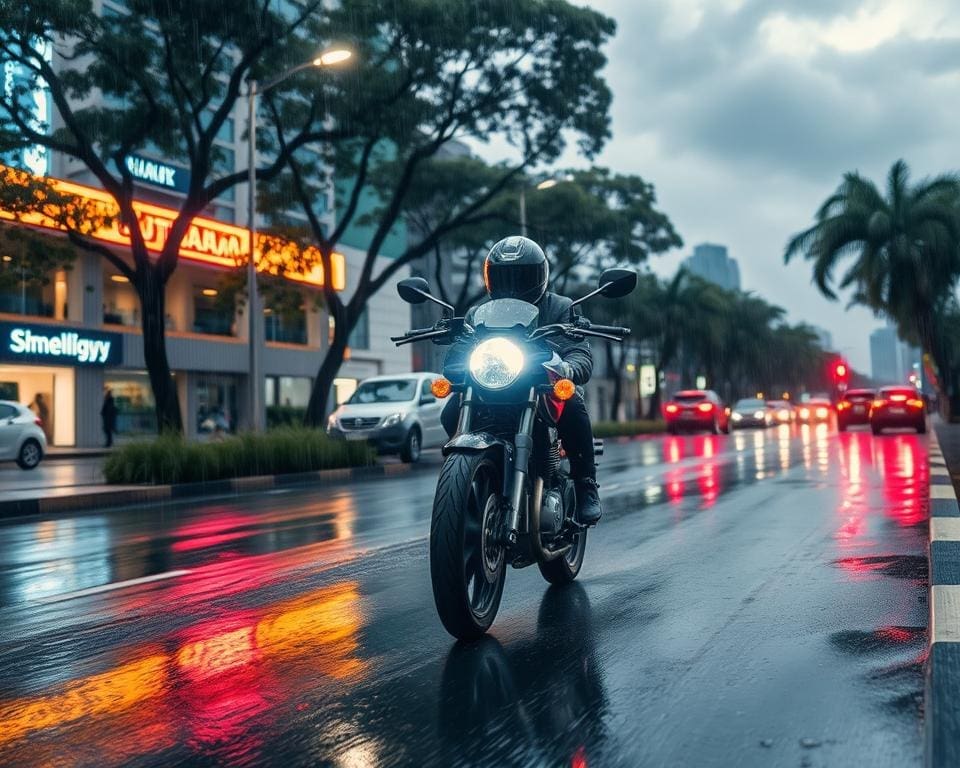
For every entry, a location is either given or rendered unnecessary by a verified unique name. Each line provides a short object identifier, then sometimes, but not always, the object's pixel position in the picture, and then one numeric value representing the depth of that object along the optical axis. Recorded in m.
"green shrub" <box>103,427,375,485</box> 15.89
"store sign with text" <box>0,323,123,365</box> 30.64
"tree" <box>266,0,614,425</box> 21.95
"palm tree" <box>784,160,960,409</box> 34.53
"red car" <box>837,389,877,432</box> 37.38
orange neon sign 24.34
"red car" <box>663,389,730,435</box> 37.69
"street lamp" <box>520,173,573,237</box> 31.81
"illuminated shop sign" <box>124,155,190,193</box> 35.09
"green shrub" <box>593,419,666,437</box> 37.78
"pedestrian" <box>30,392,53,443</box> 32.81
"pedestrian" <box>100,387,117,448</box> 32.50
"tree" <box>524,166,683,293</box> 35.69
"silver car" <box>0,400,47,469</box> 21.39
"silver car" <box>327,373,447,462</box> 21.36
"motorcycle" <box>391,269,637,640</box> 4.38
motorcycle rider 5.27
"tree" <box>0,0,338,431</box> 18.56
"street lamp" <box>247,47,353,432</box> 20.61
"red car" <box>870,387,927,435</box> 30.67
